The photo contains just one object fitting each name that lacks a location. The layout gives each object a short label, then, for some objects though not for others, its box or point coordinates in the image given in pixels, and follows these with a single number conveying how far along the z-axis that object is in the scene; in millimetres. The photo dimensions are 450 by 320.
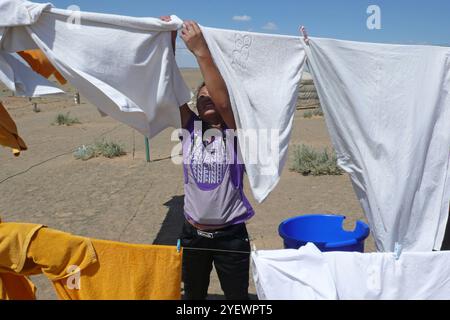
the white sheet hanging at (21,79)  2107
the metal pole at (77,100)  22356
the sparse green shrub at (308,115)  14884
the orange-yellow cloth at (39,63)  2440
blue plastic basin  2854
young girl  2338
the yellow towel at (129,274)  2021
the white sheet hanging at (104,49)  2033
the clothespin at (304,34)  2081
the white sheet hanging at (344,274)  2006
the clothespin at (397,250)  2062
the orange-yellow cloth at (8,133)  2271
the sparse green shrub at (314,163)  7133
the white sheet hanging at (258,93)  2045
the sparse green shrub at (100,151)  8516
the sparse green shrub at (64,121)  13953
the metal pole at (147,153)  7762
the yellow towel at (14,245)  1976
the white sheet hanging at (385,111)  2096
